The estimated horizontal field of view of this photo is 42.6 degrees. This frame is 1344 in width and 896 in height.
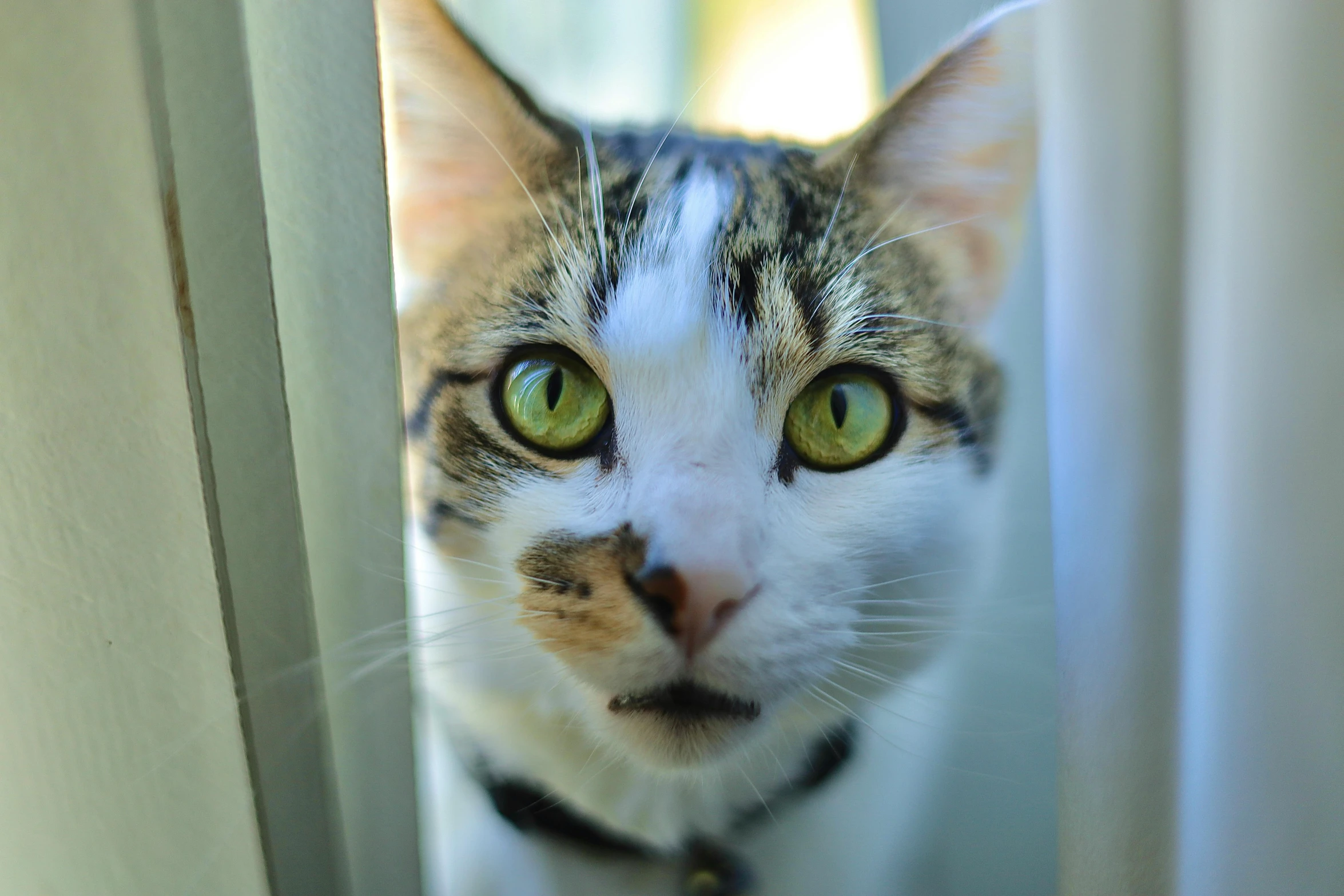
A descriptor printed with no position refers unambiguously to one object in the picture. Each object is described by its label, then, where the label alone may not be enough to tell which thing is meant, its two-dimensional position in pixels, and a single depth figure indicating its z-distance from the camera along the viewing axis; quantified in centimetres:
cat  22
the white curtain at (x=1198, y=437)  20
